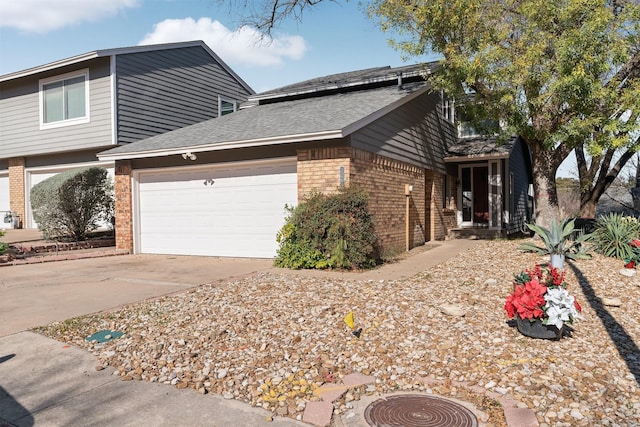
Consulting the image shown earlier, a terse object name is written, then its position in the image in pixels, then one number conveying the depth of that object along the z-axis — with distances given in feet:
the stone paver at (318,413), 9.98
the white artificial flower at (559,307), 13.93
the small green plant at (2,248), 31.92
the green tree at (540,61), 31.83
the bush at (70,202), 39.34
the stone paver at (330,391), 11.03
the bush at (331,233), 26.55
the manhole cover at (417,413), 9.90
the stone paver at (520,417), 9.59
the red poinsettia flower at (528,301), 14.17
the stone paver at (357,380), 11.79
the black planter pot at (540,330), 14.33
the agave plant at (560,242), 27.53
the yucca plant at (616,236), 29.12
